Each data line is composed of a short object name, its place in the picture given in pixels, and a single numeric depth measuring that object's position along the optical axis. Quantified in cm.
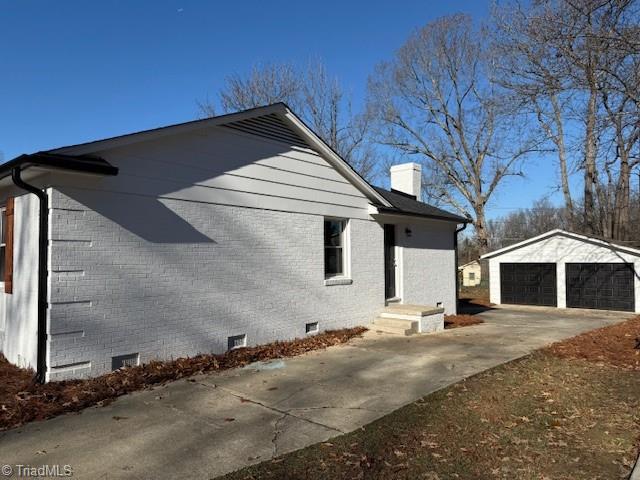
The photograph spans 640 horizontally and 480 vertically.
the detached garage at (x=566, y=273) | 1878
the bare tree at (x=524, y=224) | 5831
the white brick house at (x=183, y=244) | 643
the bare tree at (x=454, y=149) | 3369
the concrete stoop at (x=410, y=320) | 1127
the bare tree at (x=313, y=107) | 3019
